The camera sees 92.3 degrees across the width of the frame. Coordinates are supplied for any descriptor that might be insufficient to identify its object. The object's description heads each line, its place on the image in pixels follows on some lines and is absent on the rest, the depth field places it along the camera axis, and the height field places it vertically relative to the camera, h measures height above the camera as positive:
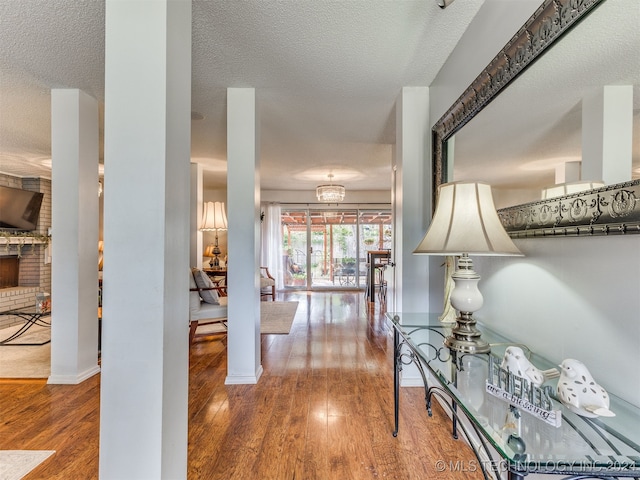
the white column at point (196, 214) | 4.71 +0.37
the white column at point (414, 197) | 2.54 +0.35
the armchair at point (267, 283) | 5.63 -0.82
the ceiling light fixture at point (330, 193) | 5.49 +0.83
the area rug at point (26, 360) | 2.74 -1.21
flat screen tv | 5.19 +0.51
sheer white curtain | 7.37 -0.01
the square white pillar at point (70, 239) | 2.61 -0.01
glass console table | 0.64 -0.47
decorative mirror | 0.86 +0.51
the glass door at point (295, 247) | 7.70 -0.21
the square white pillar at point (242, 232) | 2.54 +0.05
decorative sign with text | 0.78 -0.43
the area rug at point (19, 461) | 1.54 -1.18
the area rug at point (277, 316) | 4.05 -1.20
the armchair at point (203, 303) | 3.26 -0.72
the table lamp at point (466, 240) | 1.24 +0.00
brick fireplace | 5.39 -0.43
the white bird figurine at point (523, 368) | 0.95 -0.41
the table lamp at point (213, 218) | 4.48 +0.30
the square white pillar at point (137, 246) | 0.98 -0.03
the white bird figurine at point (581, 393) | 0.79 -0.40
